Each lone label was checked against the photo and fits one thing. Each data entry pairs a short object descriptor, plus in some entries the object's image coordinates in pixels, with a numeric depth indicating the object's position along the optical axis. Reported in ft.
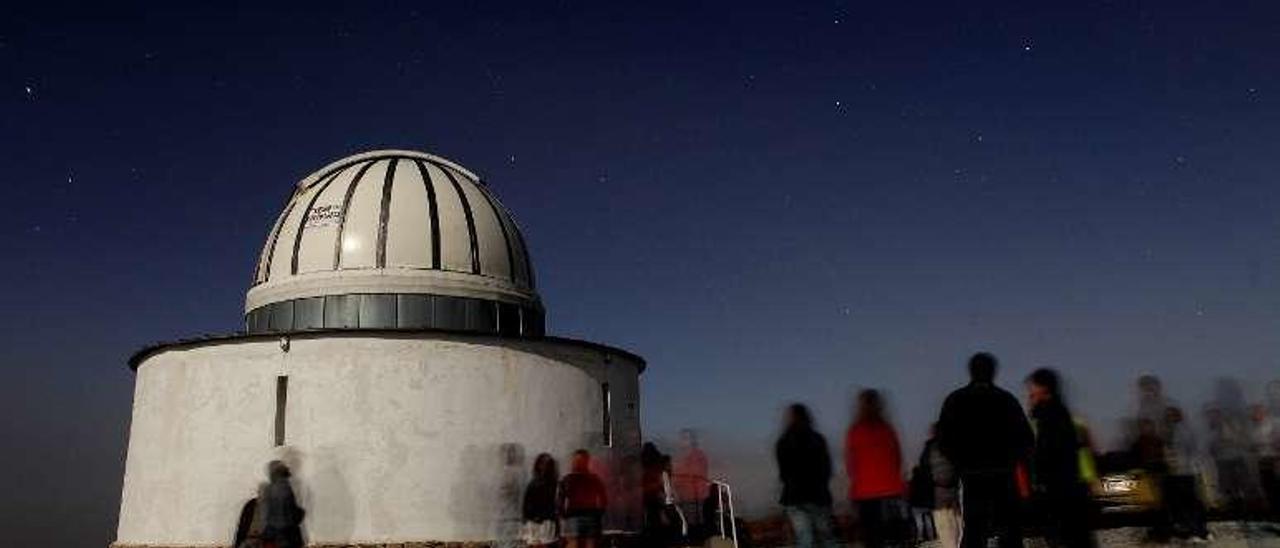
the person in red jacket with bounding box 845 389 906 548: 23.53
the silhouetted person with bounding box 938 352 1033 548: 20.27
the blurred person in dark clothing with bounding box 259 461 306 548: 30.48
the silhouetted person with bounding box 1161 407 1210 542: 29.35
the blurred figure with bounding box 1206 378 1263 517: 32.37
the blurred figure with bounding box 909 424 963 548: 23.18
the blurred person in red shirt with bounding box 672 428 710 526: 39.09
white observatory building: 46.03
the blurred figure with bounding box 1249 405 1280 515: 32.63
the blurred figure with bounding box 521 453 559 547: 29.04
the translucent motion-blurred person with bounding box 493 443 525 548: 29.96
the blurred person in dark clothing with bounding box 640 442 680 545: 34.73
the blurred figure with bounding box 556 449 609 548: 29.19
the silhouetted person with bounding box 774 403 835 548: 23.86
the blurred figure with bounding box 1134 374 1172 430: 29.25
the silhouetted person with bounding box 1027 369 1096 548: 21.01
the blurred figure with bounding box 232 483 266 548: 45.14
